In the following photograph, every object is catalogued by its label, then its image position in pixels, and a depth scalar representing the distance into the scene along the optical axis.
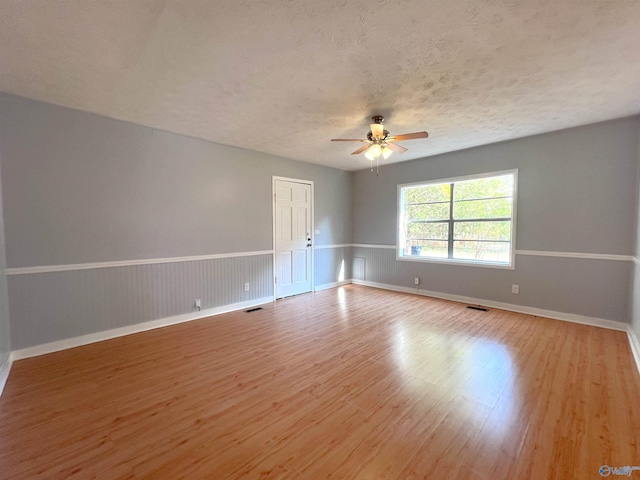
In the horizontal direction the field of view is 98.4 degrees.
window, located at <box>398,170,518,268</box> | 4.45
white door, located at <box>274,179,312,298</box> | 5.16
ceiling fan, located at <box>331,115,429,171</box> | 3.20
